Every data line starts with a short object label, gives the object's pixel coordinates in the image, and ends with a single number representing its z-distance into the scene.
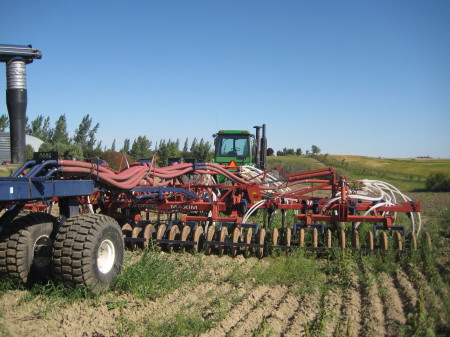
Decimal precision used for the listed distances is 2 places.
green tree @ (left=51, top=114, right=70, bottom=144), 45.69
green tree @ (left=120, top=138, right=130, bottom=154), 57.63
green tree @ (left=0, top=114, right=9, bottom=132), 48.74
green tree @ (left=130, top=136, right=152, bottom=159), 44.97
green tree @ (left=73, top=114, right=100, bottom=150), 46.33
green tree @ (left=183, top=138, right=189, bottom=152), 61.08
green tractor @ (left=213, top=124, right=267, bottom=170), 12.35
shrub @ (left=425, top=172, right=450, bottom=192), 21.55
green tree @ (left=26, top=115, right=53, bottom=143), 50.23
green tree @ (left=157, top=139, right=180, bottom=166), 40.59
